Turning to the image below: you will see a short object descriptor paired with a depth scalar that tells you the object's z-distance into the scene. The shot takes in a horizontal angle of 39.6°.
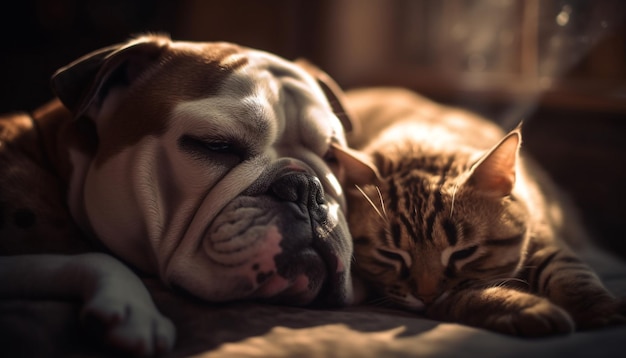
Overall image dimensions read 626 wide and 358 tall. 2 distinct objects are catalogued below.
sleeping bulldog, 0.54
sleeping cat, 0.55
